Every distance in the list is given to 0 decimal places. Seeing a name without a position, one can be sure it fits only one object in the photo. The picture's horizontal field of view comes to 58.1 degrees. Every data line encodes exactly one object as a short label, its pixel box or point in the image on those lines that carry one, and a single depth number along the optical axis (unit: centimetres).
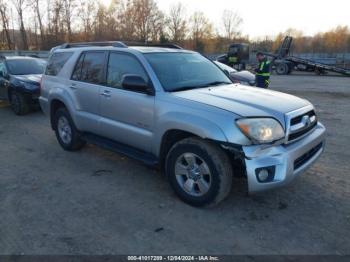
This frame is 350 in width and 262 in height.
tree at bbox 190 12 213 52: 7312
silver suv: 322
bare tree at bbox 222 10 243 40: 8262
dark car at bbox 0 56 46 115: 892
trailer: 2480
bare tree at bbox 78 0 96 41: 5178
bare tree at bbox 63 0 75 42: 4888
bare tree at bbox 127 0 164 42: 6006
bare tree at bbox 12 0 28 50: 4538
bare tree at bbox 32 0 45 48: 4715
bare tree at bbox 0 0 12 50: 4292
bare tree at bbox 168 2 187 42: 6712
